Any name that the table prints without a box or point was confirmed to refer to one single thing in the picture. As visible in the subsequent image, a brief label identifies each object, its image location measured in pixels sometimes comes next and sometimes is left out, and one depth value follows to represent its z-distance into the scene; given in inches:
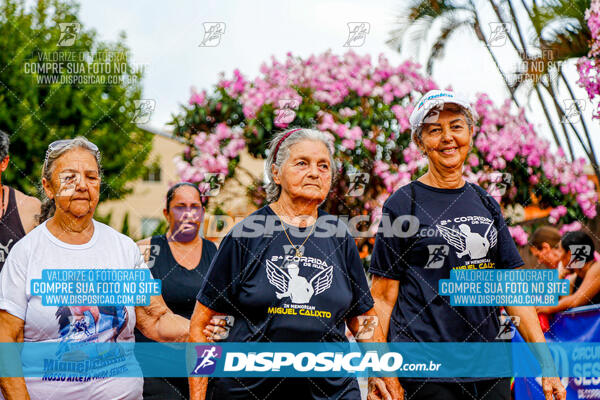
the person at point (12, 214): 138.9
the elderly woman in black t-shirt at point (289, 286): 104.9
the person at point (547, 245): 203.6
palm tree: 248.1
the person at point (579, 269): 182.9
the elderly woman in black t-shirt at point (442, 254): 114.3
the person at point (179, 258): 155.1
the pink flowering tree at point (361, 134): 238.1
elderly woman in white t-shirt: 102.6
